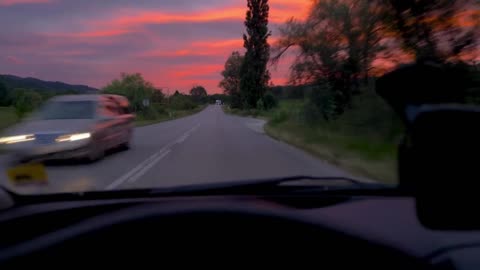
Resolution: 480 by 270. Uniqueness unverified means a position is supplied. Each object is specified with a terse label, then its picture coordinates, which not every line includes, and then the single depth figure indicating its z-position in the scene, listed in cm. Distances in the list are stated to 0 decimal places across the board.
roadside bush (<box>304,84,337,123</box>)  2545
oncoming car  1318
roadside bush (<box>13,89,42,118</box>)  2673
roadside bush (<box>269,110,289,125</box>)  3809
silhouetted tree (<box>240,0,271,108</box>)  6638
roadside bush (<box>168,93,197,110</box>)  13088
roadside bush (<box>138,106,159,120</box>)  6561
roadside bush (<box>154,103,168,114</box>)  8046
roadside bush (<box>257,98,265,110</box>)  7526
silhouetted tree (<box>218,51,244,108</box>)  12081
